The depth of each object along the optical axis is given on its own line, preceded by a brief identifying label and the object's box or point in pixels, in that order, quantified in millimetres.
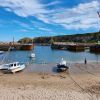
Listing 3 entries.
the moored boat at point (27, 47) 58087
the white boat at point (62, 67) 17670
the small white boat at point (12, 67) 16622
